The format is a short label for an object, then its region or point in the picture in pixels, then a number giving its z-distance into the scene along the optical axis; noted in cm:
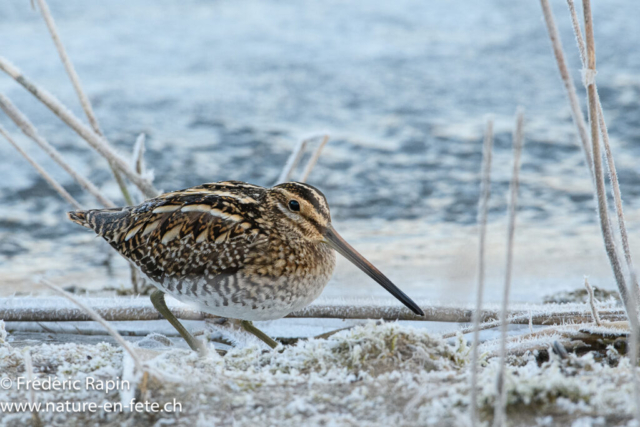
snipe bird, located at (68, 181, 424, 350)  656
